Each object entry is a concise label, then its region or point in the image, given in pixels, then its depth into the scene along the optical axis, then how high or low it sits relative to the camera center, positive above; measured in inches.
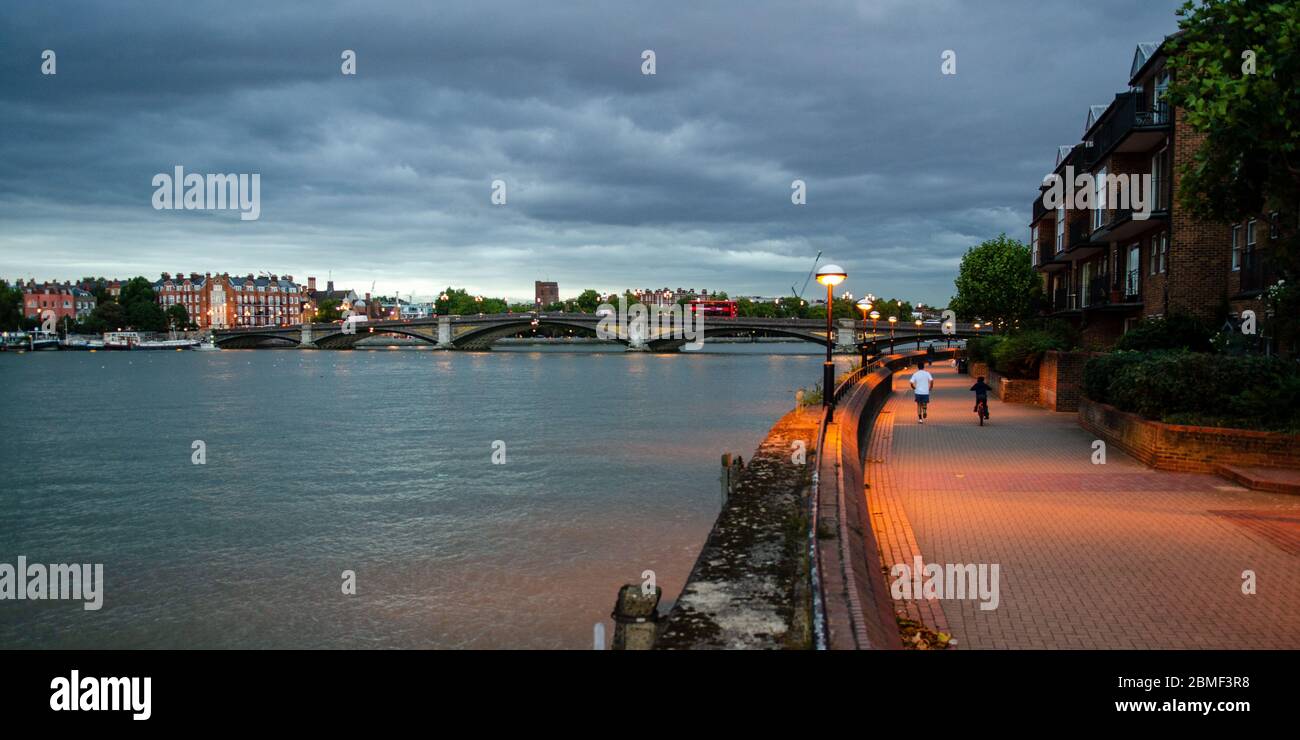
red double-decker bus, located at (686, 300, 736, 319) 5142.7 +137.7
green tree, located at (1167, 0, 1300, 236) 439.8 +125.8
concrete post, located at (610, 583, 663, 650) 245.0 -87.0
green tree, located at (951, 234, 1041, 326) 2007.9 +119.8
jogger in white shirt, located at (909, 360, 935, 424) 850.7 -58.9
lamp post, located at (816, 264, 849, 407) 657.0 +41.5
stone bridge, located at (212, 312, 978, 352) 3467.0 -9.3
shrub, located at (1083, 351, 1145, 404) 687.6 -36.0
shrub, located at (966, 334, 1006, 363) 1400.1 -29.6
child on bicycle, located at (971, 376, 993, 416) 804.0 -58.2
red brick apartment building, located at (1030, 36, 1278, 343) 893.8 +109.7
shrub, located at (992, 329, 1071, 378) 1063.0 -28.3
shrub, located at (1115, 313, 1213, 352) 840.9 -3.8
